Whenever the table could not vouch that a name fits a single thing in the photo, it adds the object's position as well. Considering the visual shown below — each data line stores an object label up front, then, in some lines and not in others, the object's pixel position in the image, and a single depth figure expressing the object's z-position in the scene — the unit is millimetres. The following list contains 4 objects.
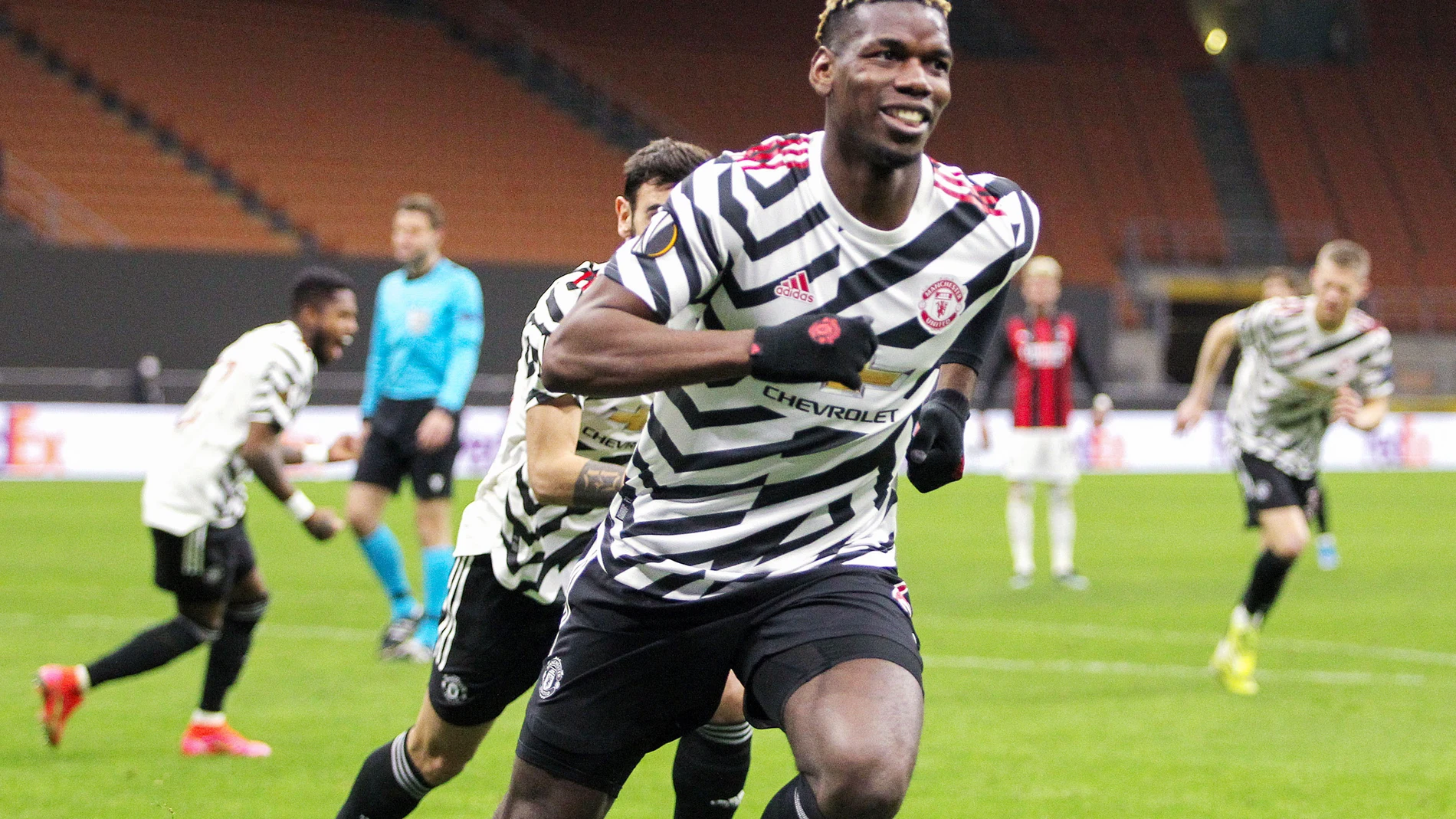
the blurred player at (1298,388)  17453
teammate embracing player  8523
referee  18562
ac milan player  25516
